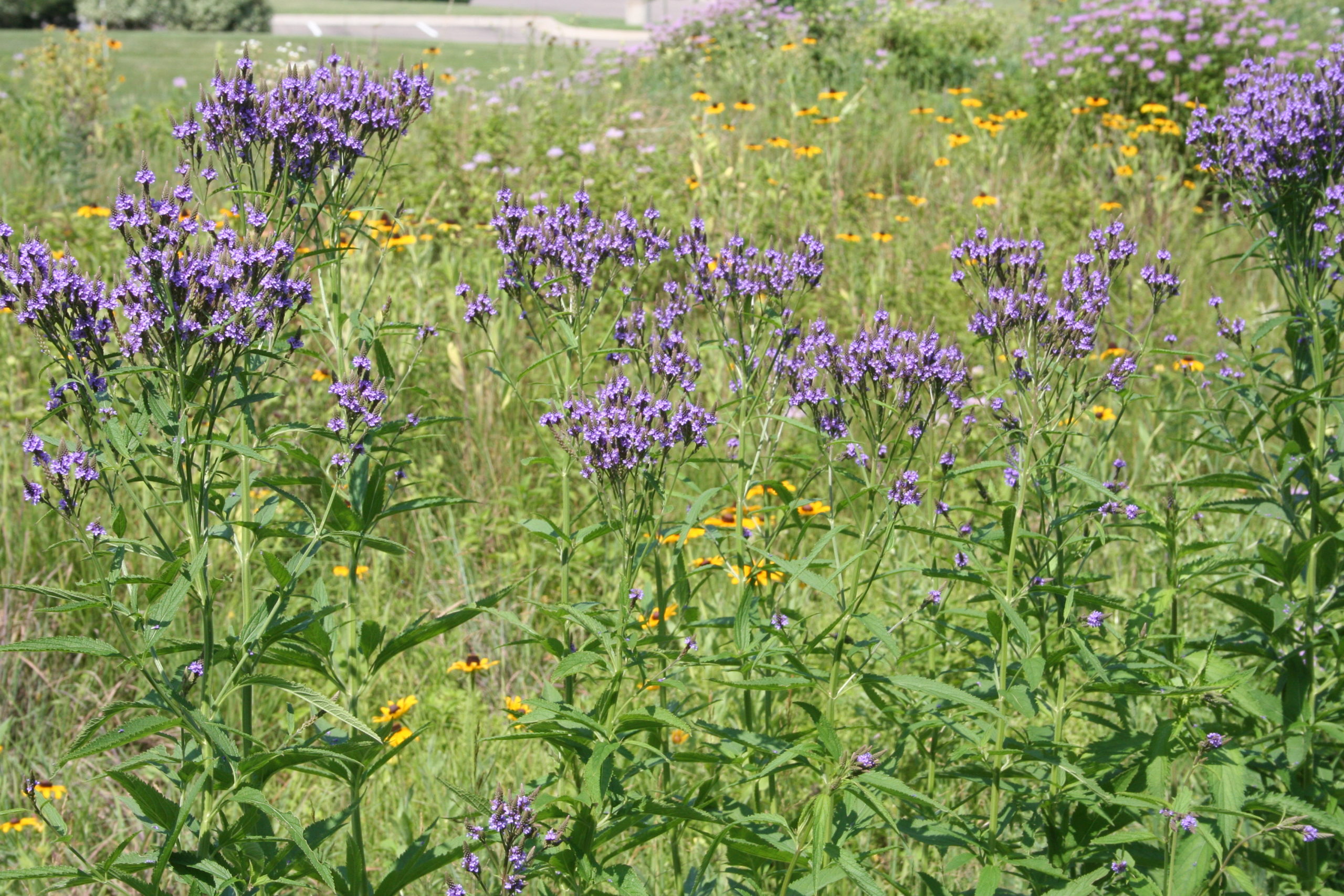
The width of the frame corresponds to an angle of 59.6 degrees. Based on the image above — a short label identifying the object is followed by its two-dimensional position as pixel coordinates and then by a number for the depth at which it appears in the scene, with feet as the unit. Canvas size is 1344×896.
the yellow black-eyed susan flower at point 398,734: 12.13
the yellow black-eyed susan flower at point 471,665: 13.00
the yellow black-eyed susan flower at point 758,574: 8.96
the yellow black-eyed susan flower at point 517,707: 11.99
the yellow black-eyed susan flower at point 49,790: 11.56
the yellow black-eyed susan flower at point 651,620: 9.53
